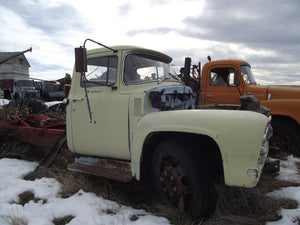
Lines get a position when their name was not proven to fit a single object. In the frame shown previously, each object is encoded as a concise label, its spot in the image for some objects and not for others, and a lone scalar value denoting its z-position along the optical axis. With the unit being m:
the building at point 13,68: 38.78
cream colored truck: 2.06
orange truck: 4.61
